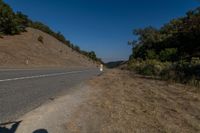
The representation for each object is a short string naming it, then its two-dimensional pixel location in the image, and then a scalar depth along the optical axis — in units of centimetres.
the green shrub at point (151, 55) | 2128
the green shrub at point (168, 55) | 1859
